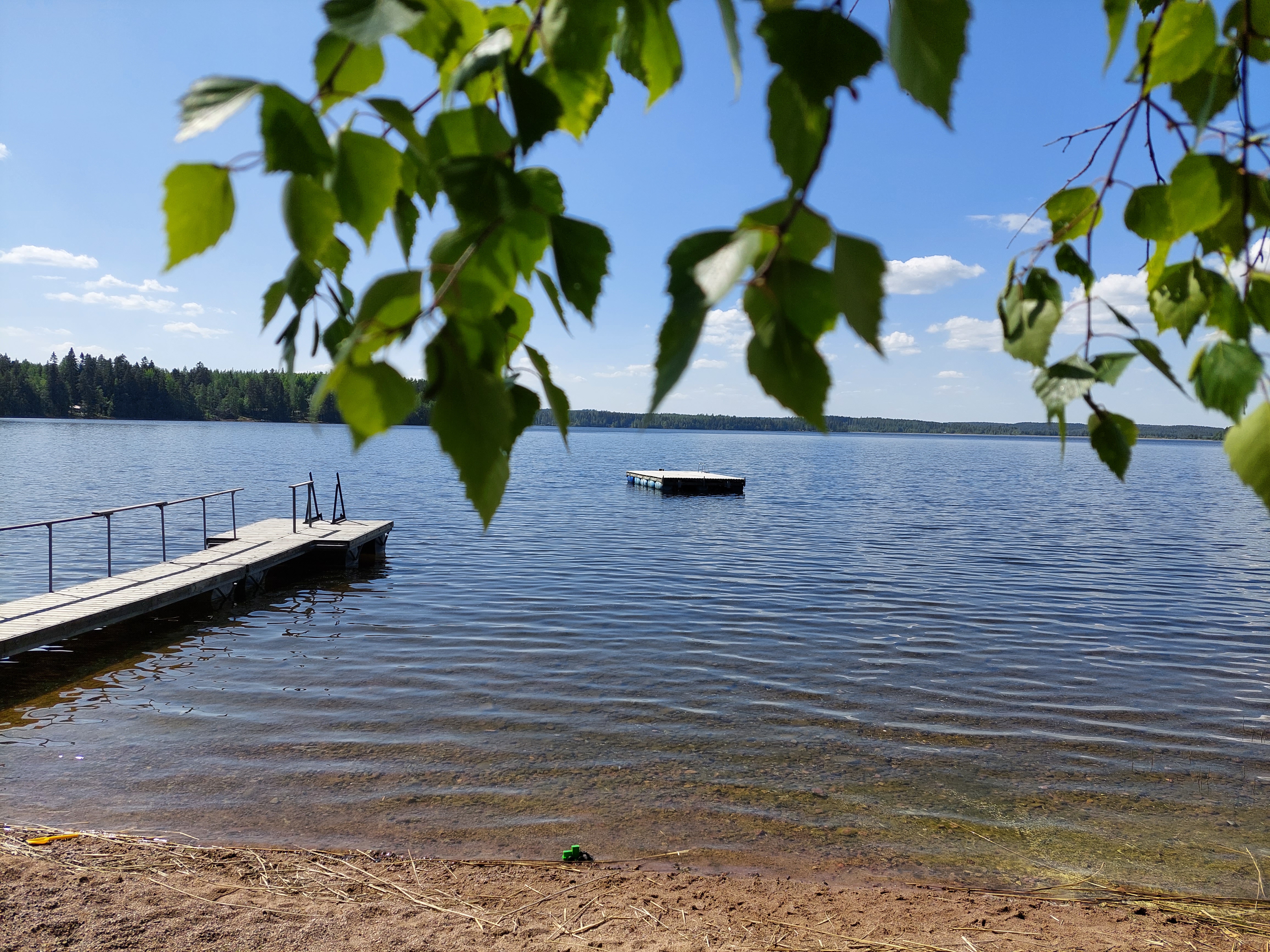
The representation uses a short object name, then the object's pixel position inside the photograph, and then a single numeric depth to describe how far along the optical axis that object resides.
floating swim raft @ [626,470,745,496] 46.75
